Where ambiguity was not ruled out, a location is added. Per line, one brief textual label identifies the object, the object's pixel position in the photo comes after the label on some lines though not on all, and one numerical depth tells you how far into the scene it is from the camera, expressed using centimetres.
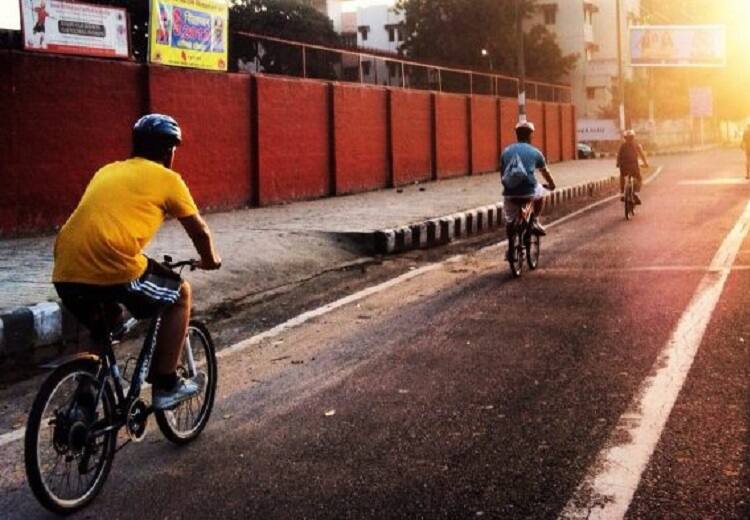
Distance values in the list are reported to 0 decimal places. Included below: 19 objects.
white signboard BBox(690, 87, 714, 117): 6800
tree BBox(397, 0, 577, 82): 6159
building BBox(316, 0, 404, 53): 8038
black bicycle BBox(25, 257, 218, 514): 393
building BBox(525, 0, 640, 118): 6750
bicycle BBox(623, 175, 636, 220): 1800
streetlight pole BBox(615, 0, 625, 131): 4441
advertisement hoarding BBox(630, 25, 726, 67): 6125
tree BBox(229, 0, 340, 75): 5675
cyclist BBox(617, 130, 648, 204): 1828
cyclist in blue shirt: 1087
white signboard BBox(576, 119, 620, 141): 6300
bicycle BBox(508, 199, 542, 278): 1064
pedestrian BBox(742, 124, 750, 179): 2865
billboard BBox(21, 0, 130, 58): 1369
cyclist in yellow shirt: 418
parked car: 5626
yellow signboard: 1614
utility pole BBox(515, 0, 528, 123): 2991
